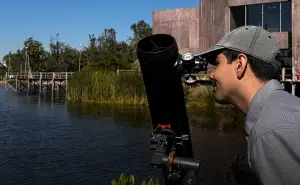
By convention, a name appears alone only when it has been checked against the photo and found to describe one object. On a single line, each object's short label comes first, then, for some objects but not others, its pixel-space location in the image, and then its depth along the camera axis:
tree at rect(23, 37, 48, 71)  80.31
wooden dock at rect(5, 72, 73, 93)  54.56
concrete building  29.68
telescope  1.98
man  1.27
